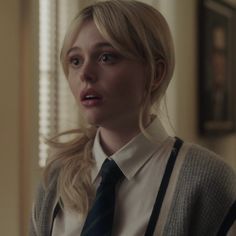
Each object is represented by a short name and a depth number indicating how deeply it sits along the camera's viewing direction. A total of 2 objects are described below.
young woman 1.81
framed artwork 4.02
